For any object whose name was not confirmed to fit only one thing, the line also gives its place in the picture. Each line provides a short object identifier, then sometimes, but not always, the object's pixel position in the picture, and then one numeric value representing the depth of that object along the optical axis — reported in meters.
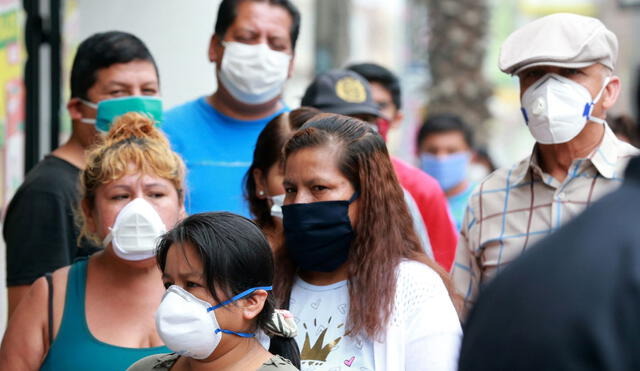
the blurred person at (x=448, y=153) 13.87
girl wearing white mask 5.40
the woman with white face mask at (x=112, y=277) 6.37
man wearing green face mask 7.59
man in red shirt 9.55
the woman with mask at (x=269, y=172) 7.64
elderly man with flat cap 7.52
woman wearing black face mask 5.90
